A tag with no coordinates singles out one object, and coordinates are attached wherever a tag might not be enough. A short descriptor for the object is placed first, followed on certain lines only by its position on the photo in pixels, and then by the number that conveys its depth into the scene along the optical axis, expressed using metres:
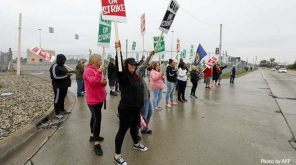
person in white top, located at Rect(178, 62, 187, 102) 7.13
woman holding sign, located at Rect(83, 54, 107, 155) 3.19
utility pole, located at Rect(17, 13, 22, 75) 13.38
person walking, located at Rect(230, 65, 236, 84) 15.14
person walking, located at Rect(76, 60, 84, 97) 8.09
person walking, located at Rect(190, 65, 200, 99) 8.45
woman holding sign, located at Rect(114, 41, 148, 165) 2.84
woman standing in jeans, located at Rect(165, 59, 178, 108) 6.36
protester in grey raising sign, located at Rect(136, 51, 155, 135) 3.26
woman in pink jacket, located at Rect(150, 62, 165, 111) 5.60
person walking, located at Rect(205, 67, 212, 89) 11.80
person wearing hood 4.81
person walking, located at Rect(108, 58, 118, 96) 6.59
